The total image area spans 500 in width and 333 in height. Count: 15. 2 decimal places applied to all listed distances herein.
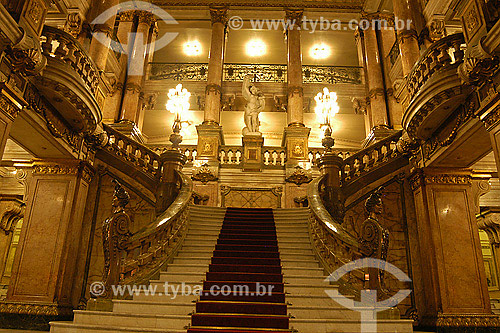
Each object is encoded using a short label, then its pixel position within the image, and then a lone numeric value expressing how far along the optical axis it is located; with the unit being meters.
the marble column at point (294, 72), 12.44
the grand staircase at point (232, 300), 3.89
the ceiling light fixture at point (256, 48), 16.98
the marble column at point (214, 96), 11.35
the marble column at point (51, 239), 6.24
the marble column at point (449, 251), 6.02
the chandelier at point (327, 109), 7.60
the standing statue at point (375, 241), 4.39
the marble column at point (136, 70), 12.75
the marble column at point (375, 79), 12.30
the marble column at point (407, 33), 9.19
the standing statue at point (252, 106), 11.55
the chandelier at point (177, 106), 7.48
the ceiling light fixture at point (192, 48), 17.14
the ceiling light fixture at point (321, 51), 16.98
